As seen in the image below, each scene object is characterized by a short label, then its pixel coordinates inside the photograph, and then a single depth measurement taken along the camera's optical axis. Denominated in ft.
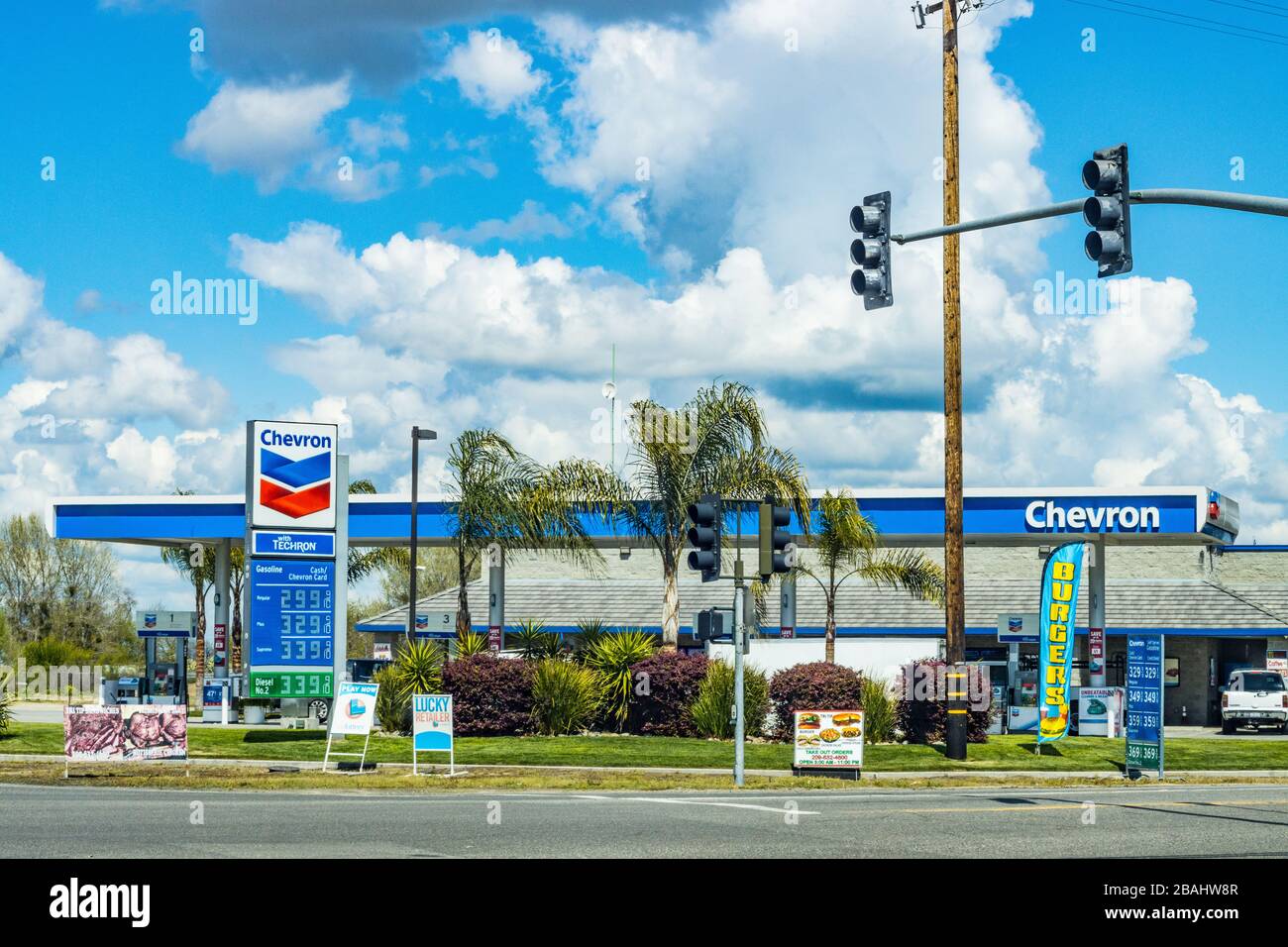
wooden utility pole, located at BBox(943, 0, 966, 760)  85.30
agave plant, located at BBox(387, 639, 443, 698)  103.65
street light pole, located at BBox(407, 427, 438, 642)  126.00
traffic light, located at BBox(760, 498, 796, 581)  72.18
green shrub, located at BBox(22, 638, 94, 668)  214.28
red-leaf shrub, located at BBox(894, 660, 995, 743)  98.84
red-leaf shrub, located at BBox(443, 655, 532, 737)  101.35
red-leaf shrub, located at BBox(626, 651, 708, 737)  101.91
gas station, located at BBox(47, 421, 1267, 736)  93.04
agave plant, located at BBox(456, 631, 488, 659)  107.55
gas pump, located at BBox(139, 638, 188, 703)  137.08
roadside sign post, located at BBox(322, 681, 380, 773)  81.61
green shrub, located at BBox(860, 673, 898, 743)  98.17
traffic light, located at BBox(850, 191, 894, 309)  54.24
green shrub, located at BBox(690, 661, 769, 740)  99.40
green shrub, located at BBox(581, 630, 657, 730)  103.19
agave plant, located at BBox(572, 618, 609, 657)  107.08
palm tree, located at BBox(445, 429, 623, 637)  116.16
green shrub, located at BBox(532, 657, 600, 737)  101.24
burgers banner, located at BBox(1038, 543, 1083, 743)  97.19
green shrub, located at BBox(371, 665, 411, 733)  103.35
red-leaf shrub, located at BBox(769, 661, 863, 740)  98.22
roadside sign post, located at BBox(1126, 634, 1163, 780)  82.28
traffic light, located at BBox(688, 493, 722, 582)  72.08
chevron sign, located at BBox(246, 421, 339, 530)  92.53
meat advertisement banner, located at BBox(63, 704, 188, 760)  78.18
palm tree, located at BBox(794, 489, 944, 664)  115.96
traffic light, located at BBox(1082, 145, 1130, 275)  46.01
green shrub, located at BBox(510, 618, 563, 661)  107.24
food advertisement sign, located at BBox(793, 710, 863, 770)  79.10
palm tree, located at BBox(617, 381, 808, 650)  109.09
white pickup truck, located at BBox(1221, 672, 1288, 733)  122.93
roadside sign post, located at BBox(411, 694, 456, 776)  80.28
